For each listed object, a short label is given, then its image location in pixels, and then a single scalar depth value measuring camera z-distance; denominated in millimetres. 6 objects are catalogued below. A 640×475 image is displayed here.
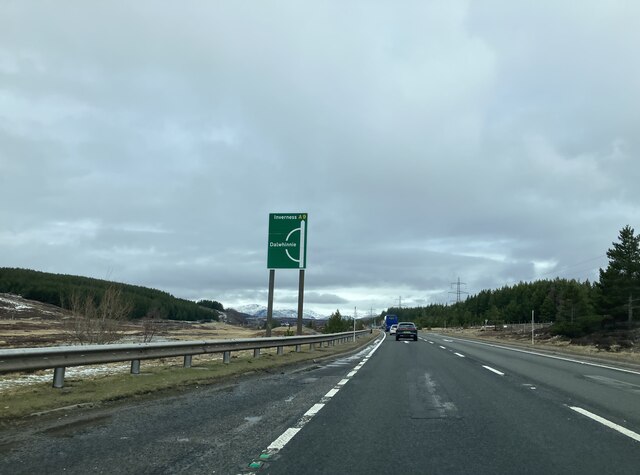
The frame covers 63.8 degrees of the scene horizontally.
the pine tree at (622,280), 65938
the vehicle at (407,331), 52031
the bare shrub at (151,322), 32188
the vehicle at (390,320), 101550
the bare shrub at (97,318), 26031
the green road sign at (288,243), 26500
